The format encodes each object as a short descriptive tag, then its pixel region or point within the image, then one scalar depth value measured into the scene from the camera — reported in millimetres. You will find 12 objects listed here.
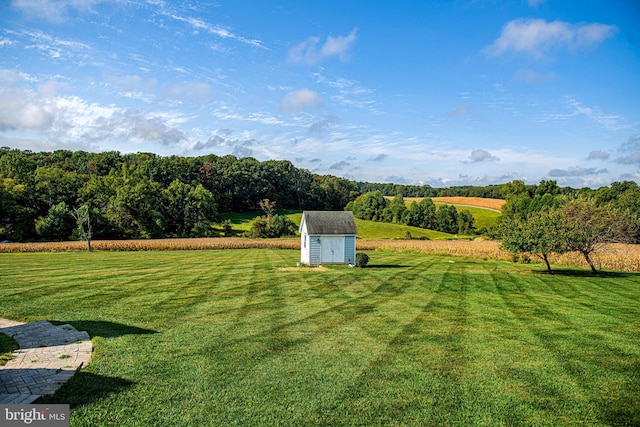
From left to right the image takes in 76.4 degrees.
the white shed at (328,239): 31281
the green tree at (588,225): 26828
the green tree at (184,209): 71312
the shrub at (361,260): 31547
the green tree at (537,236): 26170
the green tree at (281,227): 65231
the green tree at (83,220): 46675
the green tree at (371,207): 97062
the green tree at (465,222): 86000
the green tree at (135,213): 62522
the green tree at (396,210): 93562
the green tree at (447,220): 89562
